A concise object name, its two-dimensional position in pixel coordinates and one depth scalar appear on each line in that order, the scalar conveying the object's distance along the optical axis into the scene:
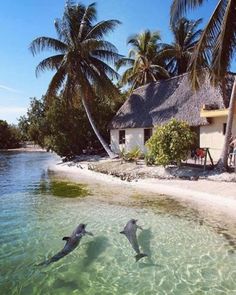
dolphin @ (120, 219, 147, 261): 7.42
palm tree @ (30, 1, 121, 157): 22.05
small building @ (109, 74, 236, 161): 18.16
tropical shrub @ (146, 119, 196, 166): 15.08
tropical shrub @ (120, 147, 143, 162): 19.94
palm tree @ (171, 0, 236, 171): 12.61
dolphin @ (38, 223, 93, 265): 6.72
